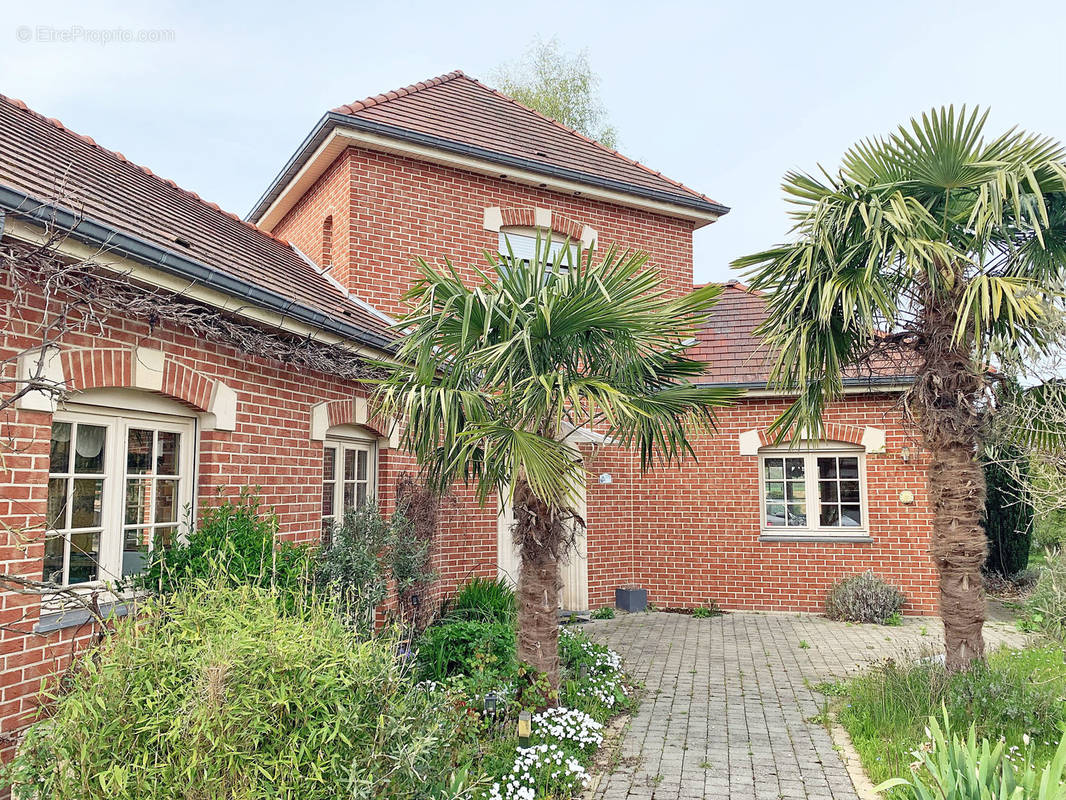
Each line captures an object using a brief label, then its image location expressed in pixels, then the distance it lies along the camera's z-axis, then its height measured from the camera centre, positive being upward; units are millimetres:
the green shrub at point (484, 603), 8594 -1568
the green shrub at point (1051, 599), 6864 -1358
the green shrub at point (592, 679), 6137 -1888
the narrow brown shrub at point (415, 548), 7449 -739
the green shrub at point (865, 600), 10383 -1796
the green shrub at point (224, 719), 2826 -1013
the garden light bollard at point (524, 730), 4945 -1766
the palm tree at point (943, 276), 5645 +1768
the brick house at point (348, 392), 4430 +776
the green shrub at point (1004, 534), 13398 -1018
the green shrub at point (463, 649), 6451 -1654
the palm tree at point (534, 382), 5133 +762
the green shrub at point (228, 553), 4691 -524
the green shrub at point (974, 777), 3256 -1456
